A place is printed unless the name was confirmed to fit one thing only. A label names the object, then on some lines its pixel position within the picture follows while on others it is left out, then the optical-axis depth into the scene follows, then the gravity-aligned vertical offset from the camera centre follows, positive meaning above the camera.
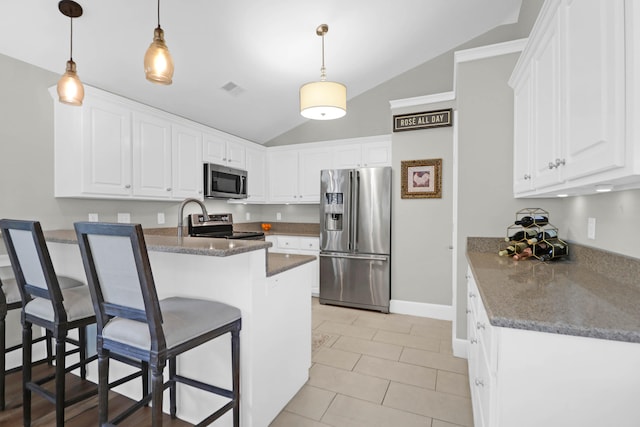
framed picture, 3.57 +0.39
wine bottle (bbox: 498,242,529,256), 2.08 -0.25
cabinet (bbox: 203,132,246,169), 3.88 +0.82
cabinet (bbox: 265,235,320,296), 4.35 -0.51
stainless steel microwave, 3.79 +0.38
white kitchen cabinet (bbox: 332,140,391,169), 4.14 +0.80
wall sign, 3.48 +1.07
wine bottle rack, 1.95 -0.15
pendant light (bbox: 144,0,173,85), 1.51 +0.75
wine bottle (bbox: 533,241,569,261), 1.92 -0.24
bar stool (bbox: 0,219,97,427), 1.56 -0.51
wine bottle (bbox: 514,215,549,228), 2.13 -0.06
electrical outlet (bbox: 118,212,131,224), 3.15 -0.07
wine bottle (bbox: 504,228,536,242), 2.12 -0.16
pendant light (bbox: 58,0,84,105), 1.77 +0.72
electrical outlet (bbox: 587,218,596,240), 1.69 -0.09
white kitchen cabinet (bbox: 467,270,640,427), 0.86 -0.50
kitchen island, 1.61 -0.60
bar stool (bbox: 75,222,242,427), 1.18 -0.46
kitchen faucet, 1.86 -0.03
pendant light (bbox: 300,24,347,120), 2.22 +0.85
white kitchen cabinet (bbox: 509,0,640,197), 0.87 +0.43
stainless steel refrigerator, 3.77 -0.34
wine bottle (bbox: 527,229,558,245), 2.02 -0.16
